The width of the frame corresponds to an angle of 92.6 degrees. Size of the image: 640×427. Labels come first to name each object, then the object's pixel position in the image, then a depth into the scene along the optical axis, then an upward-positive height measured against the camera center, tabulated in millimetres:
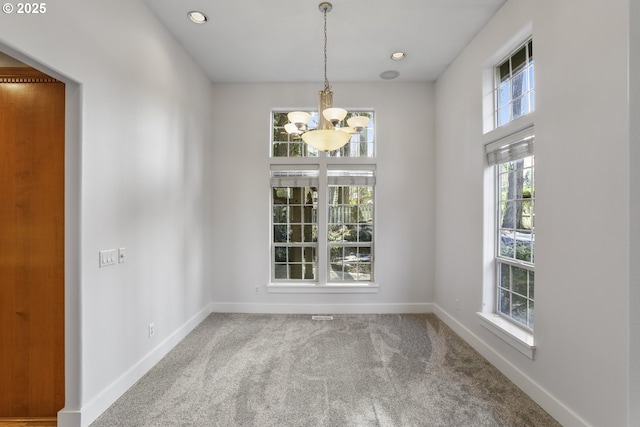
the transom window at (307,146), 4348 +959
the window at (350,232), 4371 -297
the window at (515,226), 2510 -125
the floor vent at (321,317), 4047 -1414
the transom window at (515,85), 2535 +1130
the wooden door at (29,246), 2076 -240
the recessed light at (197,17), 2793 +1808
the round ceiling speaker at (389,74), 3951 +1798
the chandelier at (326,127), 2221 +676
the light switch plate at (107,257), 2154 -337
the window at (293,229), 4379 -256
